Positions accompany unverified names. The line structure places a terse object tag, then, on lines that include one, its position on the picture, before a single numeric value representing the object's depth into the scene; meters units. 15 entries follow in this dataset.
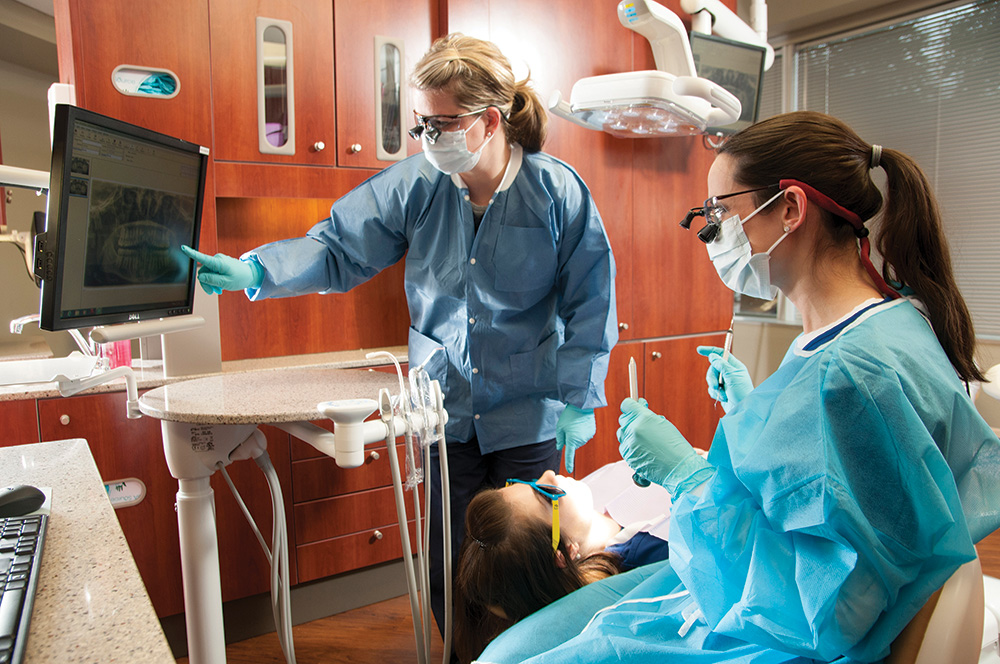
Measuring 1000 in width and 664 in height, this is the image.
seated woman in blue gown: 0.83
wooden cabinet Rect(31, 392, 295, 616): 1.84
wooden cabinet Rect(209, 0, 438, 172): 2.08
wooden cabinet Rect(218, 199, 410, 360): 2.29
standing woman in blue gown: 1.71
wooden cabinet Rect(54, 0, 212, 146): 1.88
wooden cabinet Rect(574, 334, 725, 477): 2.82
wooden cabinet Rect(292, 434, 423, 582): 2.19
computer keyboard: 0.52
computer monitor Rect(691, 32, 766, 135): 2.77
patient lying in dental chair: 1.37
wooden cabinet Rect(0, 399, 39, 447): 1.75
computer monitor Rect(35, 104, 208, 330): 1.00
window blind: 3.49
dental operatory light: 2.36
